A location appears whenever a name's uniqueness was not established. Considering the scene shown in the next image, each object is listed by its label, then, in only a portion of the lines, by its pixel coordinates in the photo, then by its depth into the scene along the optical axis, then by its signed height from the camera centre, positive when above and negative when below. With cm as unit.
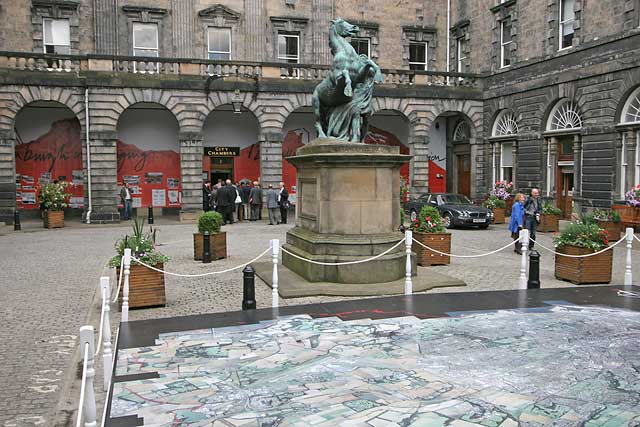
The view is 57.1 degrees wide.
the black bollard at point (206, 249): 1388 -167
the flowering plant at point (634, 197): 1880 -60
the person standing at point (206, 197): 2642 -84
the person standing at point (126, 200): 2678 -99
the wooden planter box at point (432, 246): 1341 -160
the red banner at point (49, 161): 2767 +83
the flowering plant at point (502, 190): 2648 -54
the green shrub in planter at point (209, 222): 1432 -107
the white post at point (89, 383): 423 -146
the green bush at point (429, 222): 1377 -103
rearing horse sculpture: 1106 +166
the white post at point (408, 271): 962 -155
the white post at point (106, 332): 575 -163
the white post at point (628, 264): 1066 -157
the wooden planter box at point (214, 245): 1427 -162
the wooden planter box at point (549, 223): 2114 -161
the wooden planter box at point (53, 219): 2345 -162
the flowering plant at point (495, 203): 2527 -108
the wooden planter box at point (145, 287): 923 -171
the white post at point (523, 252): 1023 -132
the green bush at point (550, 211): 2118 -118
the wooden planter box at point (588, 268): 1104 -169
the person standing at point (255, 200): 2619 -96
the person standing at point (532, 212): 1570 -90
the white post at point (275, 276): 880 -147
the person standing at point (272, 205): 2472 -112
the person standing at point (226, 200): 2370 -91
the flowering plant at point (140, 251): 938 -117
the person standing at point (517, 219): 1586 -110
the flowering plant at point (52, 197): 2350 -73
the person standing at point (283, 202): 2494 -100
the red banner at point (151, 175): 2902 +18
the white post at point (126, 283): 802 -147
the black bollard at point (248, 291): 857 -165
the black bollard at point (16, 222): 2271 -168
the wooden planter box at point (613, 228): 1772 -150
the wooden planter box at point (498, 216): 2523 -162
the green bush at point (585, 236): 1119 -112
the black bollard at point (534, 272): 1021 -163
